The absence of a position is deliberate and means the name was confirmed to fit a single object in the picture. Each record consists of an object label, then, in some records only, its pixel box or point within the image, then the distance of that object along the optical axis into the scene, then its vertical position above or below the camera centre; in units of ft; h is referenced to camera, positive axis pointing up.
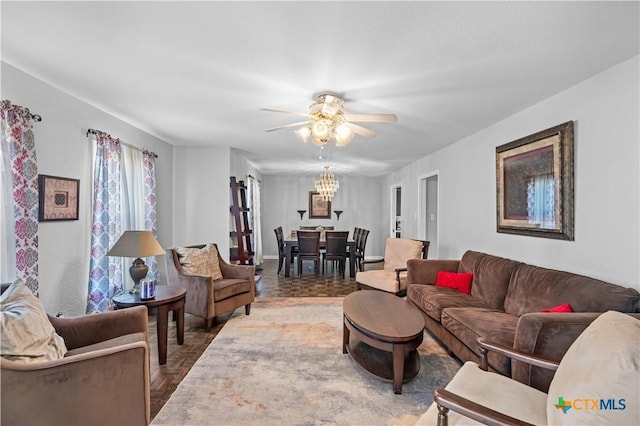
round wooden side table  7.98 -2.54
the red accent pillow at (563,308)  6.39 -2.09
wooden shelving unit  15.80 -0.81
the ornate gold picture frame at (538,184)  7.91 +0.93
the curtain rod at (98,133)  9.36 +2.74
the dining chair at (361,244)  20.61 -2.16
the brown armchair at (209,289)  10.23 -2.79
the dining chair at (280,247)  20.33 -2.35
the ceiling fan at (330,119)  8.03 +2.73
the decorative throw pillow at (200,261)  10.96 -1.82
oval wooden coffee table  6.75 -2.90
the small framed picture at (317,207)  27.20 +0.70
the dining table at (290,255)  19.06 -2.64
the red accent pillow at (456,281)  10.64 -2.50
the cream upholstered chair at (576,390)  3.17 -2.20
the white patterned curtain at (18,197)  6.65 +0.42
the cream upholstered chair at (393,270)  12.53 -2.64
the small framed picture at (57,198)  7.75 +0.48
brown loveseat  5.45 -2.37
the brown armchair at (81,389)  4.19 -2.73
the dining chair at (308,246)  18.92 -2.07
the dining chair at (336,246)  18.84 -2.07
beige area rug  6.01 -4.17
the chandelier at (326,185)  19.61 +2.00
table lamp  8.24 -1.00
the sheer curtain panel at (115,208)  9.59 +0.25
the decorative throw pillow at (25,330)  4.40 -1.87
